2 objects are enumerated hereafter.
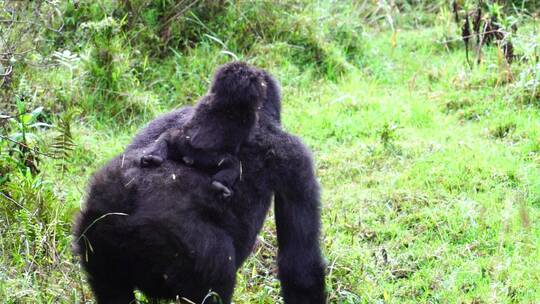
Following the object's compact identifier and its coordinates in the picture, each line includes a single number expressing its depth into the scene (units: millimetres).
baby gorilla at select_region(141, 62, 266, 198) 7613
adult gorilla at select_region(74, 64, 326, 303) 7102
